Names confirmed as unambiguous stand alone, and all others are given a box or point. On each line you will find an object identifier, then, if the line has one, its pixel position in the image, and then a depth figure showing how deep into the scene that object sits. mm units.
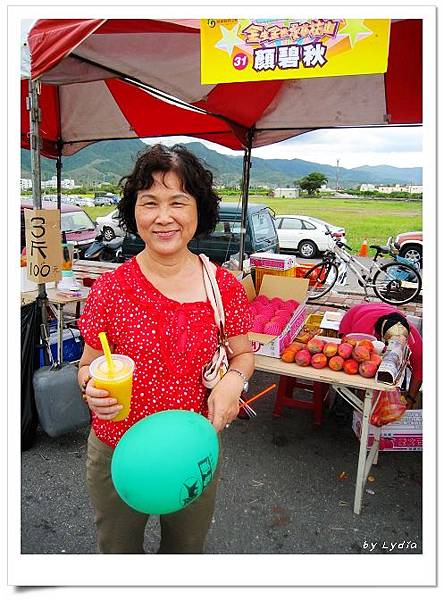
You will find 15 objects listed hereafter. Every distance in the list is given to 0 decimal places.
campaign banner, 1645
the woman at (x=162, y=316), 1348
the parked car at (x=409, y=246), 10089
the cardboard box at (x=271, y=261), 4102
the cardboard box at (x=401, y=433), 2924
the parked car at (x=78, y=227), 8383
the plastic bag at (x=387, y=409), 2594
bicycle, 6781
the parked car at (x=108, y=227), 12434
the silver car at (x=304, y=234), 12664
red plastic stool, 3447
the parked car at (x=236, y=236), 7039
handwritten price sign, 2742
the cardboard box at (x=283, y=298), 2805
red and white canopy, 2223
